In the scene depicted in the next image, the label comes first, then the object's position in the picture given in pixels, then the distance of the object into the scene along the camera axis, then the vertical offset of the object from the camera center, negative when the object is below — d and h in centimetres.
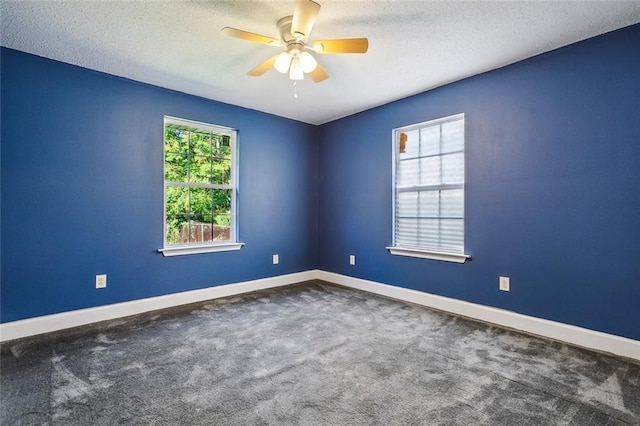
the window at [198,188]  346 +30
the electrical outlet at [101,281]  295 -65
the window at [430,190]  325 +27
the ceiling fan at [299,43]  183 +113
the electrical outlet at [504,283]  284 -65
